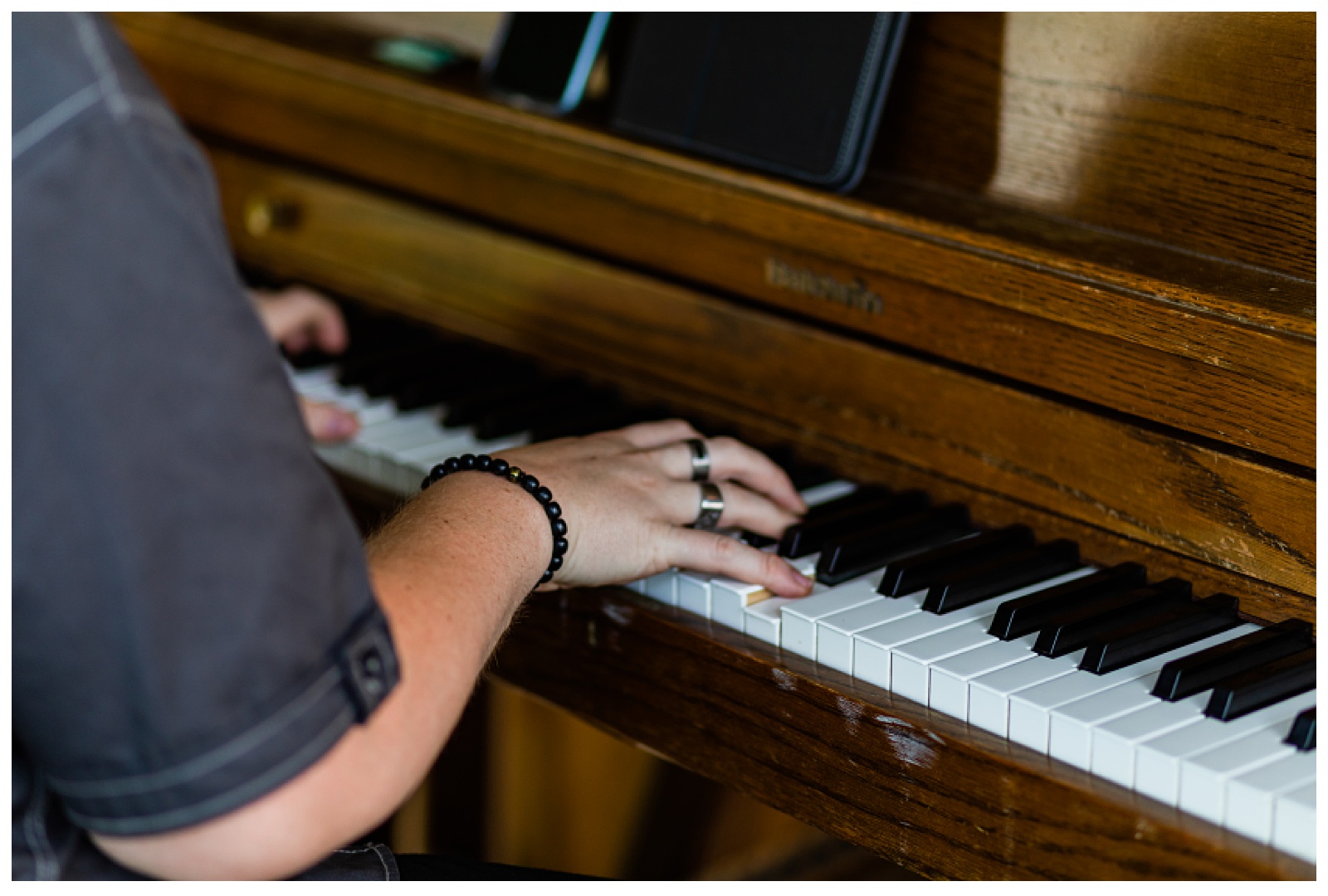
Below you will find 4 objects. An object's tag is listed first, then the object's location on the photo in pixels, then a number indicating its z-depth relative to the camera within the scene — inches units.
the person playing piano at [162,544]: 53.1
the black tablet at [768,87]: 72.5
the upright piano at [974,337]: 63.9
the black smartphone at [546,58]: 80.7
